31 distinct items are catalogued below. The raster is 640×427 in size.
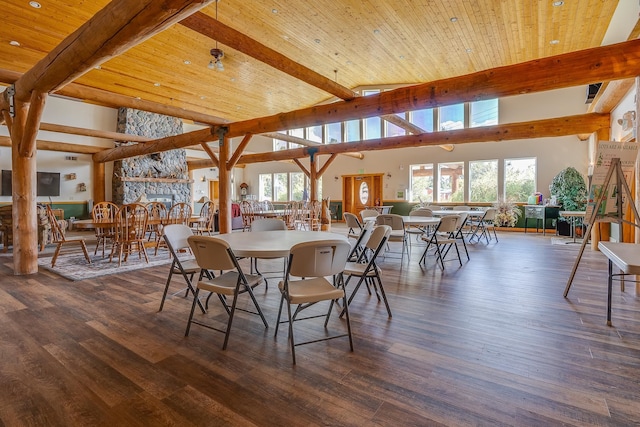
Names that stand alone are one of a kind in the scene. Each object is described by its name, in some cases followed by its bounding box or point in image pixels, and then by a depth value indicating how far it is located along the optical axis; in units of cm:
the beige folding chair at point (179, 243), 283
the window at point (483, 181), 1021
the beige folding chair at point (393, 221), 507
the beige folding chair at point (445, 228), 466
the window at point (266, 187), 1535
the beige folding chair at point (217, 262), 219
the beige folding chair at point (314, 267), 204
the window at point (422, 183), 1141
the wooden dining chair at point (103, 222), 499
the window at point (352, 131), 1216
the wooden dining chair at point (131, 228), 496
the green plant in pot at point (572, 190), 832
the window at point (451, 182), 1079
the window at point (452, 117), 1033
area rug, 443
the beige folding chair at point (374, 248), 269
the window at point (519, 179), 970
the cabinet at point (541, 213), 879
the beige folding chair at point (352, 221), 571
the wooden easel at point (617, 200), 312
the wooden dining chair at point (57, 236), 478
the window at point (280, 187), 1496
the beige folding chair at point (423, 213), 620
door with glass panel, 1260
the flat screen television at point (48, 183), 895
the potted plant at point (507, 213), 959
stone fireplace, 991
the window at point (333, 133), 1259
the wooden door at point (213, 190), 1486
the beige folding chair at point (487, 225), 717
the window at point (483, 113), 997
